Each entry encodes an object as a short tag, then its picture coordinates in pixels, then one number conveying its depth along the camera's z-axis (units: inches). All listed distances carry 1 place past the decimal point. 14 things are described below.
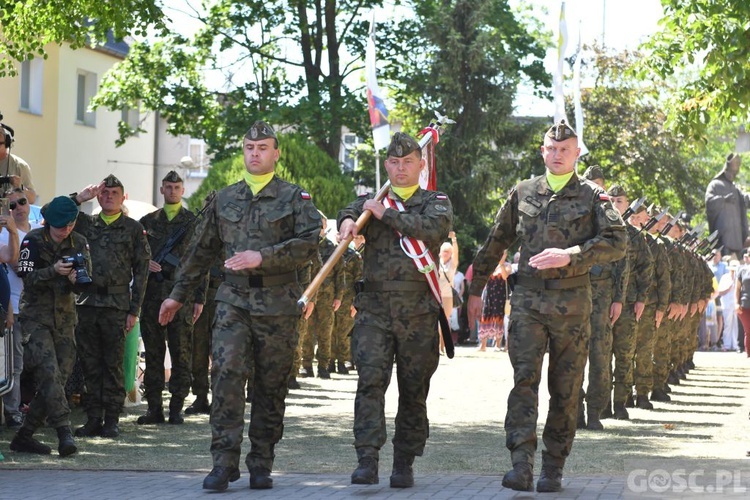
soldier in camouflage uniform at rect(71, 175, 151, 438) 505.0
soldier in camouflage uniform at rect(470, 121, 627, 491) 364.8
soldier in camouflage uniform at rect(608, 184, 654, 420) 587.2
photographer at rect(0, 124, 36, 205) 471.5
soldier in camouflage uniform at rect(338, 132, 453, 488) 374.6
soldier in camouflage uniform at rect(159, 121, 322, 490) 371.2
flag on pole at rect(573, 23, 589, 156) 868.3
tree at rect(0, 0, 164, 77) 681.6
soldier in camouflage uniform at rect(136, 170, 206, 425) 552.7
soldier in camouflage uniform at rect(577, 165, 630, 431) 512.1
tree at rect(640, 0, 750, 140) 725.3
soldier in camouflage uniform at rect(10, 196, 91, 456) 450.6
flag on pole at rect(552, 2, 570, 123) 800.9
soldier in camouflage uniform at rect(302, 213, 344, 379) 845.2
